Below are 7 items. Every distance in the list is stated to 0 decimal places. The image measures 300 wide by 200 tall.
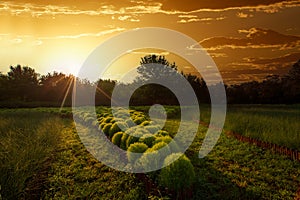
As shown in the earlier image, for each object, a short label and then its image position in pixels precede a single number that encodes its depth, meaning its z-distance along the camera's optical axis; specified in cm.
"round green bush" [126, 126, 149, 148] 1107
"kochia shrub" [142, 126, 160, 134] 1327
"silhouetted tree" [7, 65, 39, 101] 5706
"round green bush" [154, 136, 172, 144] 972
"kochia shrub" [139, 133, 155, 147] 1071
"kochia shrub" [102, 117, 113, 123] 1861
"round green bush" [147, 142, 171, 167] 838
